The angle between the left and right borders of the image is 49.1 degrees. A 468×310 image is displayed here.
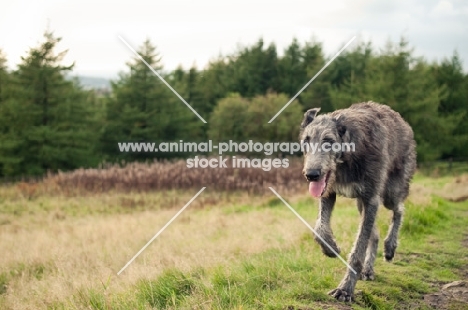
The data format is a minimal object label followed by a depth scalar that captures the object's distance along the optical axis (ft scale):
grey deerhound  16.57
